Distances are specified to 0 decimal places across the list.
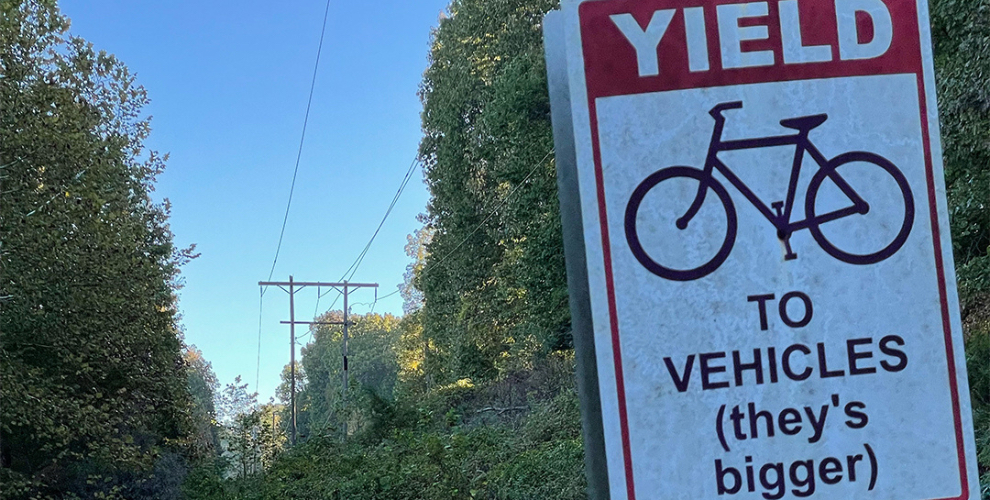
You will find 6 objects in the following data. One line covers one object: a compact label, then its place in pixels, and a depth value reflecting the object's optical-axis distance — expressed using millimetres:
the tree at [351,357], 76062
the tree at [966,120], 7465
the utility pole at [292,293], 33625
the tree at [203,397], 19094
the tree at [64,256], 9008
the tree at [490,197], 15398
